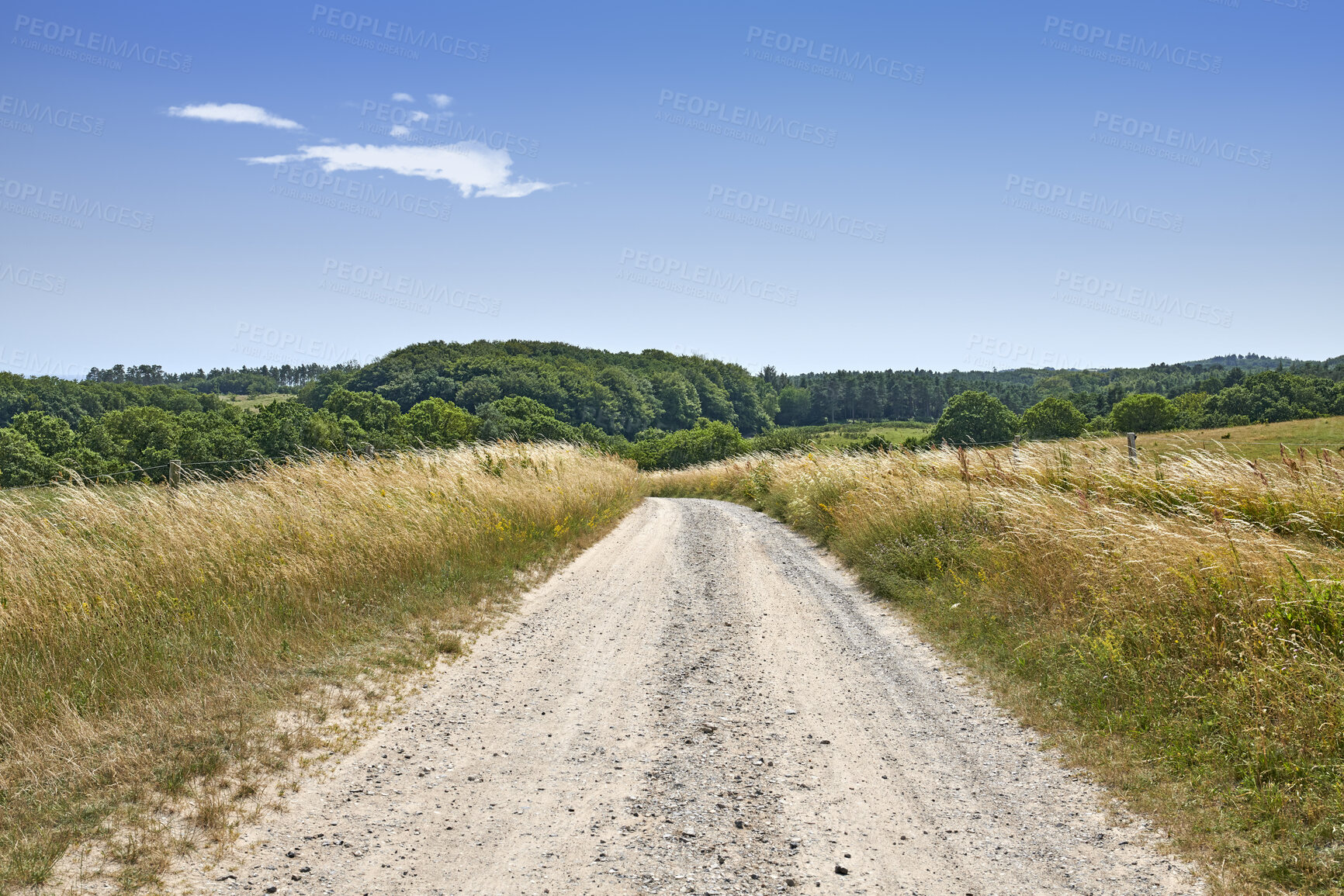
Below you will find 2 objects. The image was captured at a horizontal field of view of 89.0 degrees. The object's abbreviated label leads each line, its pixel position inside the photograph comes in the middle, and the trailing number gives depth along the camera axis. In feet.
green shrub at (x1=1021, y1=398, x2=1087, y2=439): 273.54
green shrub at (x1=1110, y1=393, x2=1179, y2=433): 279.28
